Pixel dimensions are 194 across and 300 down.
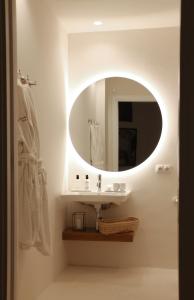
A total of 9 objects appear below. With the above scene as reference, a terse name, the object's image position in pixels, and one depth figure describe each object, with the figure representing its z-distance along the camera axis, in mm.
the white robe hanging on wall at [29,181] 2217
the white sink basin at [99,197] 3354
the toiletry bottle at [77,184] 3758
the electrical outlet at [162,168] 3582
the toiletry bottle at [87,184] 3689
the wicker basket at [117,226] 3406
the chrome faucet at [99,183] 3664
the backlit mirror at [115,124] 3641
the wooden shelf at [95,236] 3416
